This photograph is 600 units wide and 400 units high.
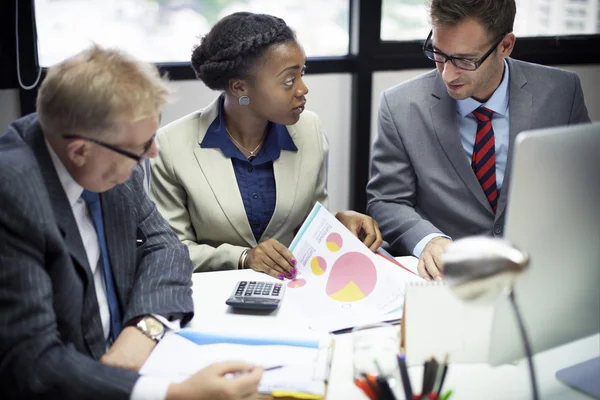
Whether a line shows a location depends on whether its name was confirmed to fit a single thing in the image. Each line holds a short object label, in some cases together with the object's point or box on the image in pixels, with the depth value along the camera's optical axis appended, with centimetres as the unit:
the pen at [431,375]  93
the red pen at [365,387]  99
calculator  140
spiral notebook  117
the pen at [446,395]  96
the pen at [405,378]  89
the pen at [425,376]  93
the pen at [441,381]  95
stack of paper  110
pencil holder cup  110
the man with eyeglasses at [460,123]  191
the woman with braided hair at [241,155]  192
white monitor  89
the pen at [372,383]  95
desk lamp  74
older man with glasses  105
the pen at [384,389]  91
